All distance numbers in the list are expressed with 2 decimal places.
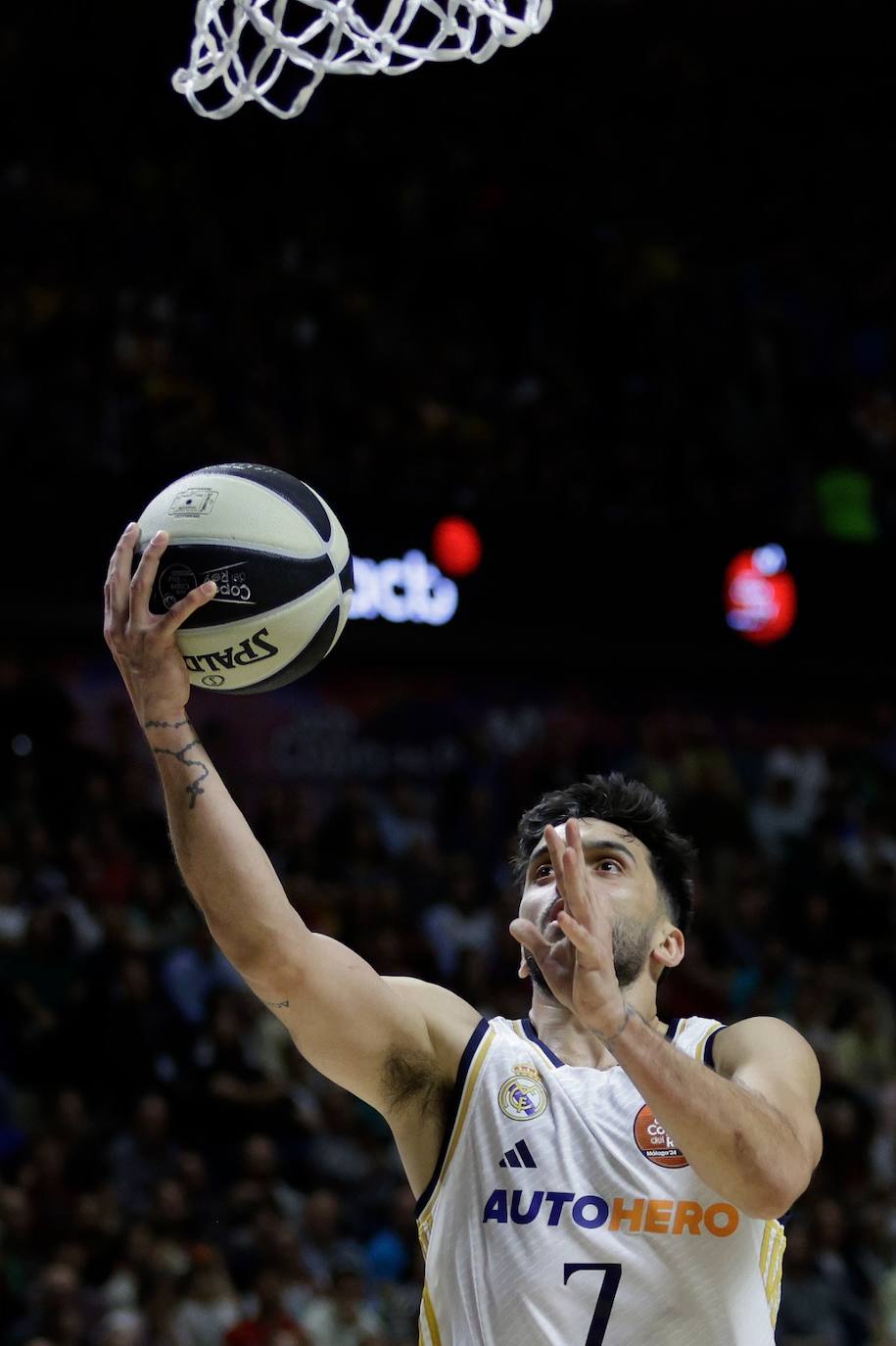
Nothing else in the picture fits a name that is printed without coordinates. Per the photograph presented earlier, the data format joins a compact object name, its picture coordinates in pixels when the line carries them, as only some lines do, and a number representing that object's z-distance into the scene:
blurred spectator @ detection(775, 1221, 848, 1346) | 16.67
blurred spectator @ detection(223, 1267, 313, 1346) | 14.43
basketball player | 5.55
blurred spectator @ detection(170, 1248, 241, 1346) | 14.41
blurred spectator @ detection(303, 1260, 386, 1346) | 14.97
